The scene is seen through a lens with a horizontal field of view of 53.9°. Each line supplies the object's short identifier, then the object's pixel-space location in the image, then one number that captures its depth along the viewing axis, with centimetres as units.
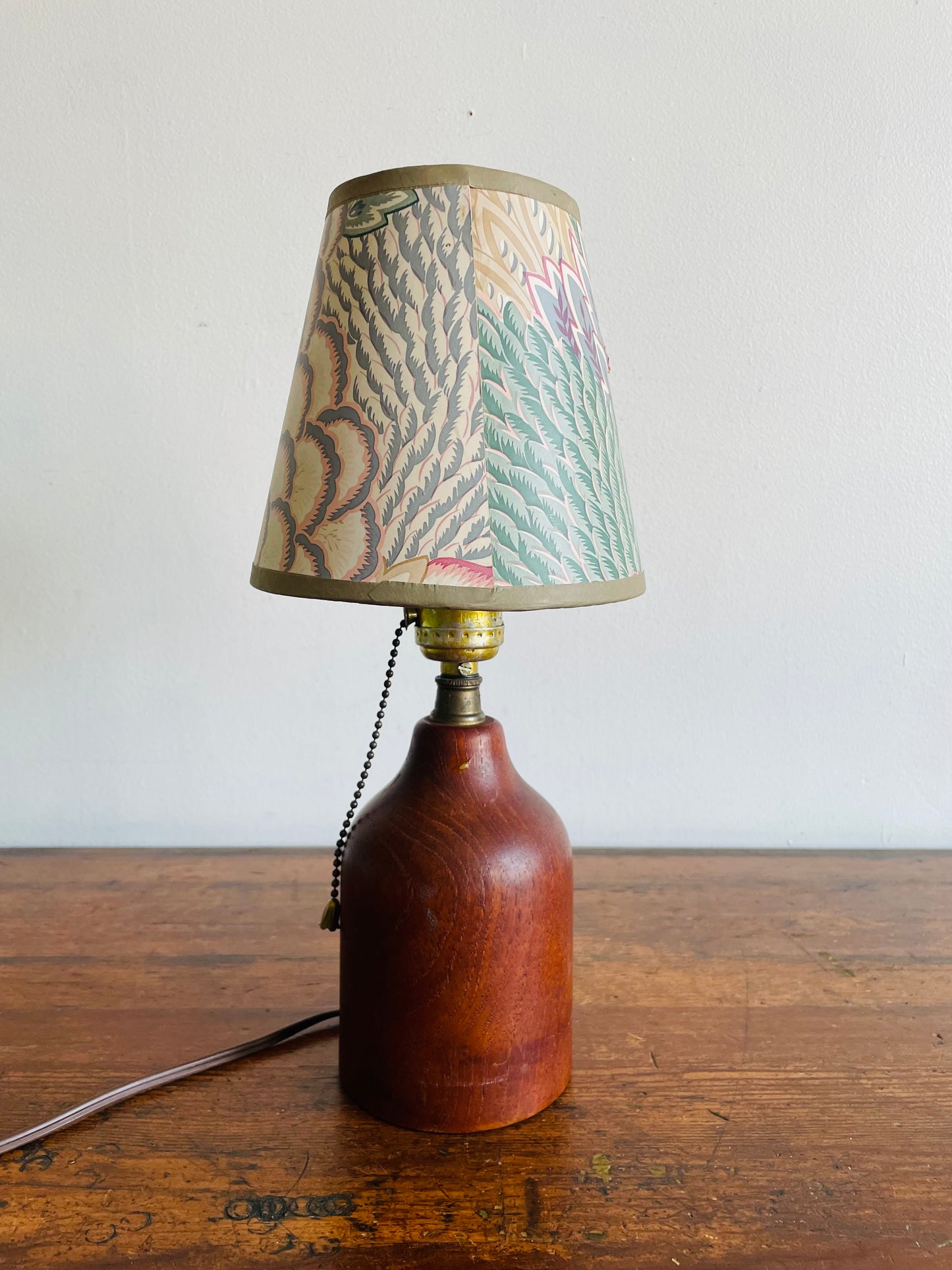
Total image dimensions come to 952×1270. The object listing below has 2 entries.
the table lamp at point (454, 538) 55
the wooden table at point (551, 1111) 55
